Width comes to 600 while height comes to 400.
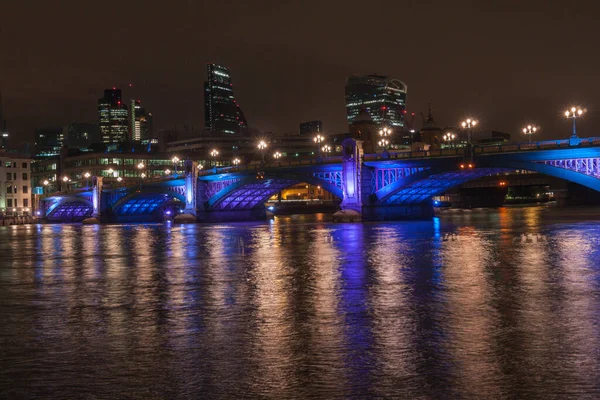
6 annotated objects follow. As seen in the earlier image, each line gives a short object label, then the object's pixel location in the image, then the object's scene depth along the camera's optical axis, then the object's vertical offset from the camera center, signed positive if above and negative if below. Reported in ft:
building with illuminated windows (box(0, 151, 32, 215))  517.55 +20.76
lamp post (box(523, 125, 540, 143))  277.23 +25.20
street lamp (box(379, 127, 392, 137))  386.85 +36.58
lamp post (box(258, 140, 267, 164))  369.40 +30.79
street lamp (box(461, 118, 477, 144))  280.92 +29.48
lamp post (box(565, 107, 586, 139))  230.48 +25.82
